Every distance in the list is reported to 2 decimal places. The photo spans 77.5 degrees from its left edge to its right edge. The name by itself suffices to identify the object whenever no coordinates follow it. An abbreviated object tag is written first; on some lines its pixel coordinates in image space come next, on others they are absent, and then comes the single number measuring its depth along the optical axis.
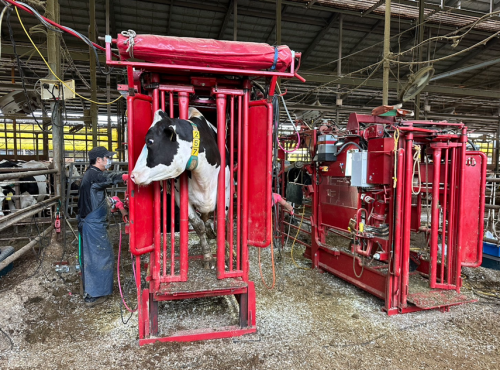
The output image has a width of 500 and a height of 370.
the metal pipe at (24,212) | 3.66
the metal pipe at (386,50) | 6.30
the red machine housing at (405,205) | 3.09
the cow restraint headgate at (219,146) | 2.34
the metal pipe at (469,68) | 6.93
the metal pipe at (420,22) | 7.53
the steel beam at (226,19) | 8.55
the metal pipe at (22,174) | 3.49
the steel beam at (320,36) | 9.30
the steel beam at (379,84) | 8.59
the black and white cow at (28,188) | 6.27
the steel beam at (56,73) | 4.64
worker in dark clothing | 3.32
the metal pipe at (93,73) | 6.71
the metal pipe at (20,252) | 3.58
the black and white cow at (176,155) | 2.23
